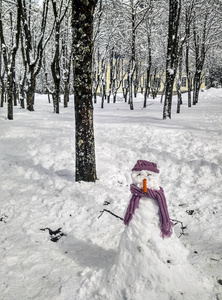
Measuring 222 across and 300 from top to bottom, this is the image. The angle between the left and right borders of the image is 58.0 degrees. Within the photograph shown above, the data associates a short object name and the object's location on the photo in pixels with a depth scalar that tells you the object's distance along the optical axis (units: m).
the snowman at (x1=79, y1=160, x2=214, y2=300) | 2.18
